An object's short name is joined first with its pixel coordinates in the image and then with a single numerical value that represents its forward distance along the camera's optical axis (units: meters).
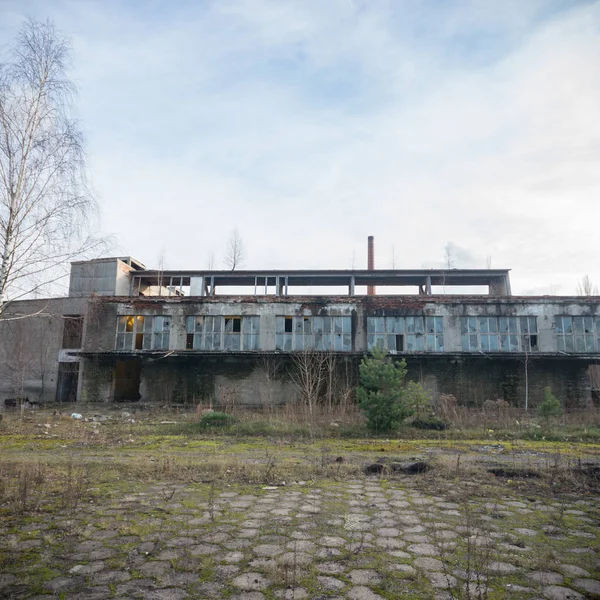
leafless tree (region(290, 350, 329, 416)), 22.08
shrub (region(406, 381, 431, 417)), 11.73
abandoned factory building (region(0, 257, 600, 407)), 23.47
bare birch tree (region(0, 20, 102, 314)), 10.20
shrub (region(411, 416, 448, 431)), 12.32
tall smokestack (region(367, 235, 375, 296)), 40.97
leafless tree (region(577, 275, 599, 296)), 42.70
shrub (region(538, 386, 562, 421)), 12.85
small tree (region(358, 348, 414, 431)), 11.34
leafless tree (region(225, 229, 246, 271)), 42.20
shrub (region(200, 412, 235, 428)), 12.74
